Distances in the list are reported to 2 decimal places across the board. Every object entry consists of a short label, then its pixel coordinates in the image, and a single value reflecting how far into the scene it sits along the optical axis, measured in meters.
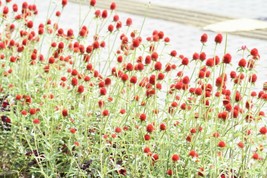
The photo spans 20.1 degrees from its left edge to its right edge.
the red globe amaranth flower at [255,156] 3.85
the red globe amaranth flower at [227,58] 4.00
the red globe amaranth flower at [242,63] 3.95
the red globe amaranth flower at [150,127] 4.01
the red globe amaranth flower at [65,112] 4.38
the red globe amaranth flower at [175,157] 3.87
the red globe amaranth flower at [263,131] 3.96
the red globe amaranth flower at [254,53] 4.10
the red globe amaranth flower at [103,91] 4.28
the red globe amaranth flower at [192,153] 3.95
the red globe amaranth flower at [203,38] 4.50
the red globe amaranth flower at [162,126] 4.09
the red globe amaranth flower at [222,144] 3.83
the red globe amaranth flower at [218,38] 4.21
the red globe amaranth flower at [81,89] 4.38
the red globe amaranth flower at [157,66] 4.31
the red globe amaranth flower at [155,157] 4.13
